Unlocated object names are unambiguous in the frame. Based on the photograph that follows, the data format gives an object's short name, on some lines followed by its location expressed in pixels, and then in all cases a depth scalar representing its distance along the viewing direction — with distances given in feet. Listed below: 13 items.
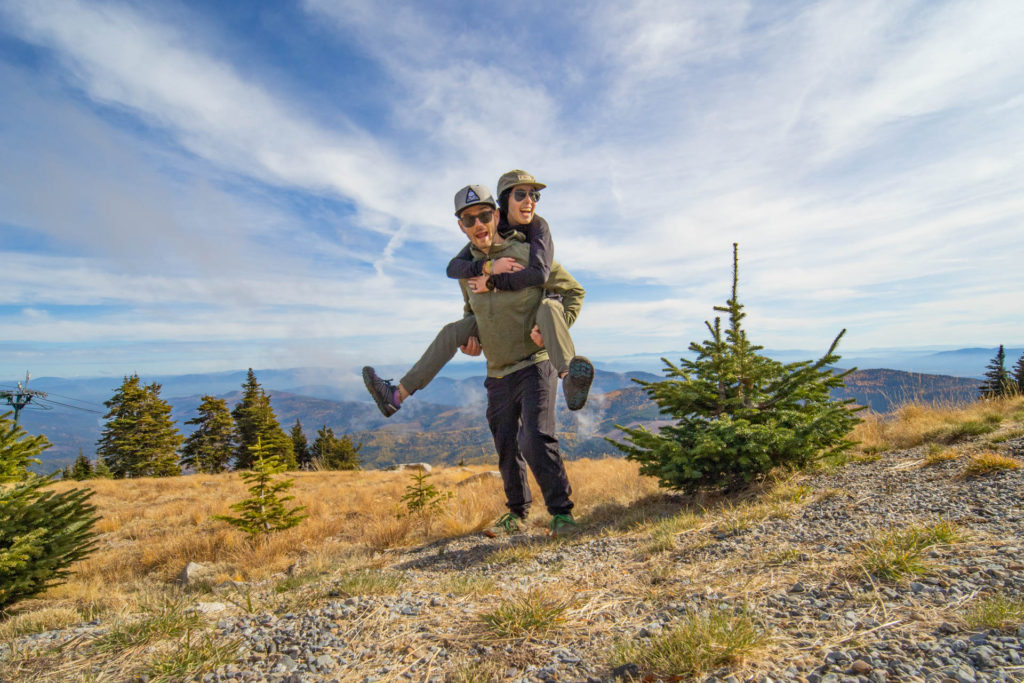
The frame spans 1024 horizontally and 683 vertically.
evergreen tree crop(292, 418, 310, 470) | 131.64
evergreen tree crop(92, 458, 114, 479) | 100.27
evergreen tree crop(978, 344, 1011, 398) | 66.25
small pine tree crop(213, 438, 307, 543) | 21.88
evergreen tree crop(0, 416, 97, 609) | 13.46
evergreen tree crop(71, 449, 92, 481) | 101.33
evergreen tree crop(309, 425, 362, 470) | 127.13
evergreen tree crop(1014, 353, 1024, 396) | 68.94
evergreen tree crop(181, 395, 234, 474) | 110.01
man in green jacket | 15.12
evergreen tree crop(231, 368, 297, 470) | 106.73
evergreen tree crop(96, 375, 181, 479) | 106.32
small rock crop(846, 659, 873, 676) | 5.33
